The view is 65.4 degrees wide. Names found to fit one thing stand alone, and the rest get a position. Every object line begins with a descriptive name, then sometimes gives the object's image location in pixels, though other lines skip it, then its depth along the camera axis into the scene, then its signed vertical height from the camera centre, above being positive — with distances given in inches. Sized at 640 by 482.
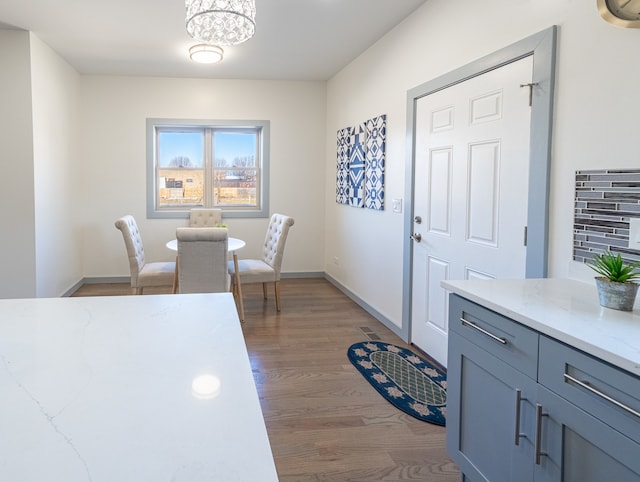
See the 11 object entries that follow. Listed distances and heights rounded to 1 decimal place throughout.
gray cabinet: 45.6 -22.3
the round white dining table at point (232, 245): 178.2 -16.4
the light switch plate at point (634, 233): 69.5 -3.9
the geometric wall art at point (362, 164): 172.1 +14.9
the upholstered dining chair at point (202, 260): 152.9 -18.3
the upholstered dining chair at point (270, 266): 184.4 -24.6
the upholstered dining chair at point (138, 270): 172.2 -25.1
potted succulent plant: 59.4 -9.8
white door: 99.1 +3.5
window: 242.5 +16.2
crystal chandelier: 98.6 +36.7
